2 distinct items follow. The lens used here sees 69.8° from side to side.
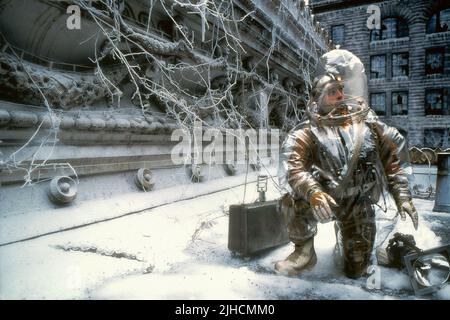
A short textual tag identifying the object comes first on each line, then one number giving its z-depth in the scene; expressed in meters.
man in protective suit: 2.04
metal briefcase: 2.47
